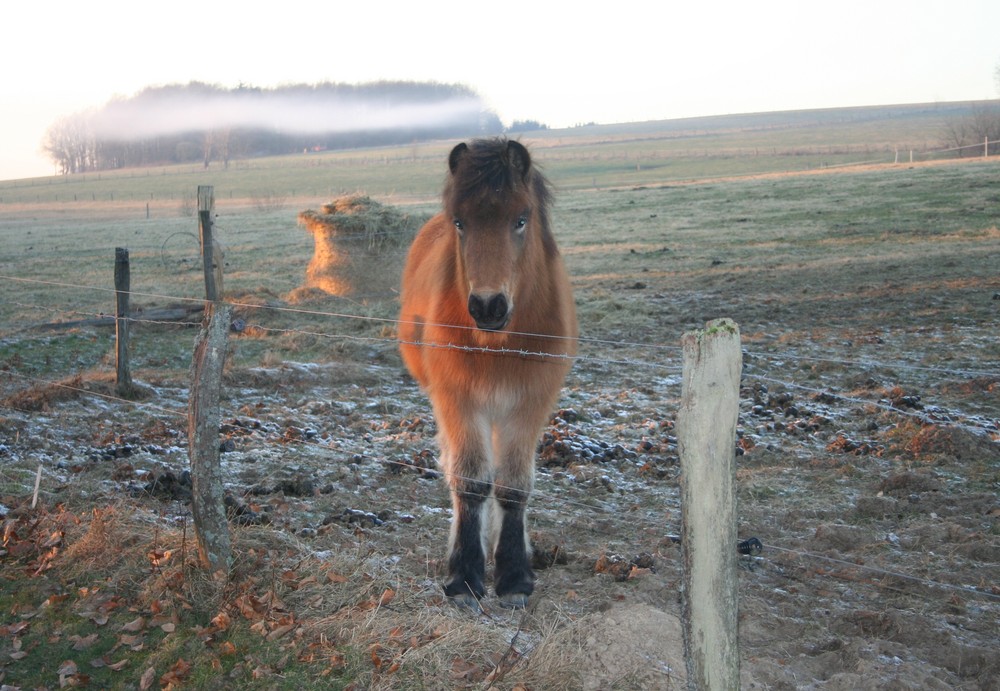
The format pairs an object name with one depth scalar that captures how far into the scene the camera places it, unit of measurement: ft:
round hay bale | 48.93
